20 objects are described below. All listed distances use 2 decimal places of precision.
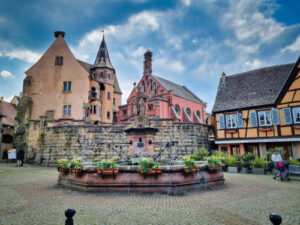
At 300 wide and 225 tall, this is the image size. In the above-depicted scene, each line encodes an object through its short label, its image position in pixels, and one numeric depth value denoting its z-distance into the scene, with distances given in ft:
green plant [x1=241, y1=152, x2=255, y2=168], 51.83
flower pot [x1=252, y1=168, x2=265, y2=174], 49.06
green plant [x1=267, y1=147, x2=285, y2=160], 49.62
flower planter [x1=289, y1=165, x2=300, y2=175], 43.12
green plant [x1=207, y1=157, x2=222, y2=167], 31.89
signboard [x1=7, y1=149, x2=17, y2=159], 76.58
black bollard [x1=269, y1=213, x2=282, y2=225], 8.08
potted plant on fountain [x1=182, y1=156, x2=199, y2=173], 27.89
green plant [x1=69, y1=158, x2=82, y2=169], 29.89
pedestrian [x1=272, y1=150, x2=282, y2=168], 41.07
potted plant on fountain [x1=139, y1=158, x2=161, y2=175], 26.78
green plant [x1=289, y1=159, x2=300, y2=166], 45.60
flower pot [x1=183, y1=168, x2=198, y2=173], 27.83
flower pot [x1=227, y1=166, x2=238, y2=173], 53.47
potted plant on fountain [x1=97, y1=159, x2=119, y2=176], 27.09
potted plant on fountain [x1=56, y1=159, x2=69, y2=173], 32.68
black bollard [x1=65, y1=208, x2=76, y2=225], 9.48
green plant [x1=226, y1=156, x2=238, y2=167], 54.35
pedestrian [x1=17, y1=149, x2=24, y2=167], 67.77
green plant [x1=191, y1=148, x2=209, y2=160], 54.23
